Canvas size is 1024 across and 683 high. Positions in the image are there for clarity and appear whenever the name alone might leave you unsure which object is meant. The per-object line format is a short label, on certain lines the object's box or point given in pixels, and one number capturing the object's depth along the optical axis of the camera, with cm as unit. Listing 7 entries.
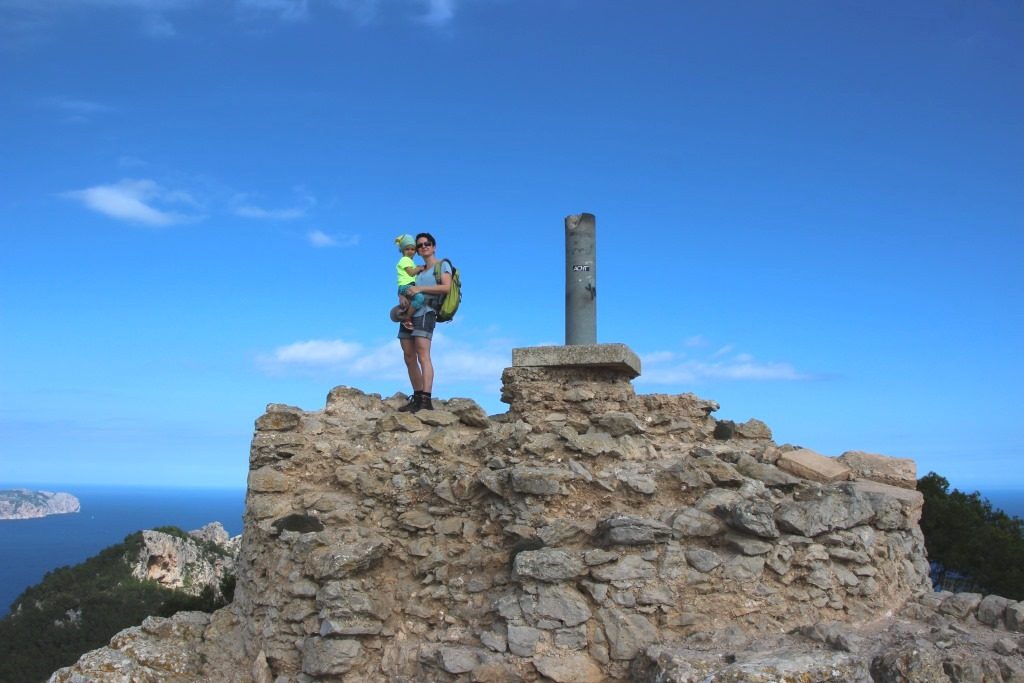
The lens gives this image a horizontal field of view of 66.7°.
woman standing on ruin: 1030
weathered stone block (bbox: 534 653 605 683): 682
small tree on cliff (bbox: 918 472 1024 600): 1795
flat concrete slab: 948
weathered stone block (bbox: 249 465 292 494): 900
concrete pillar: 1053
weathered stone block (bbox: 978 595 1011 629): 744
